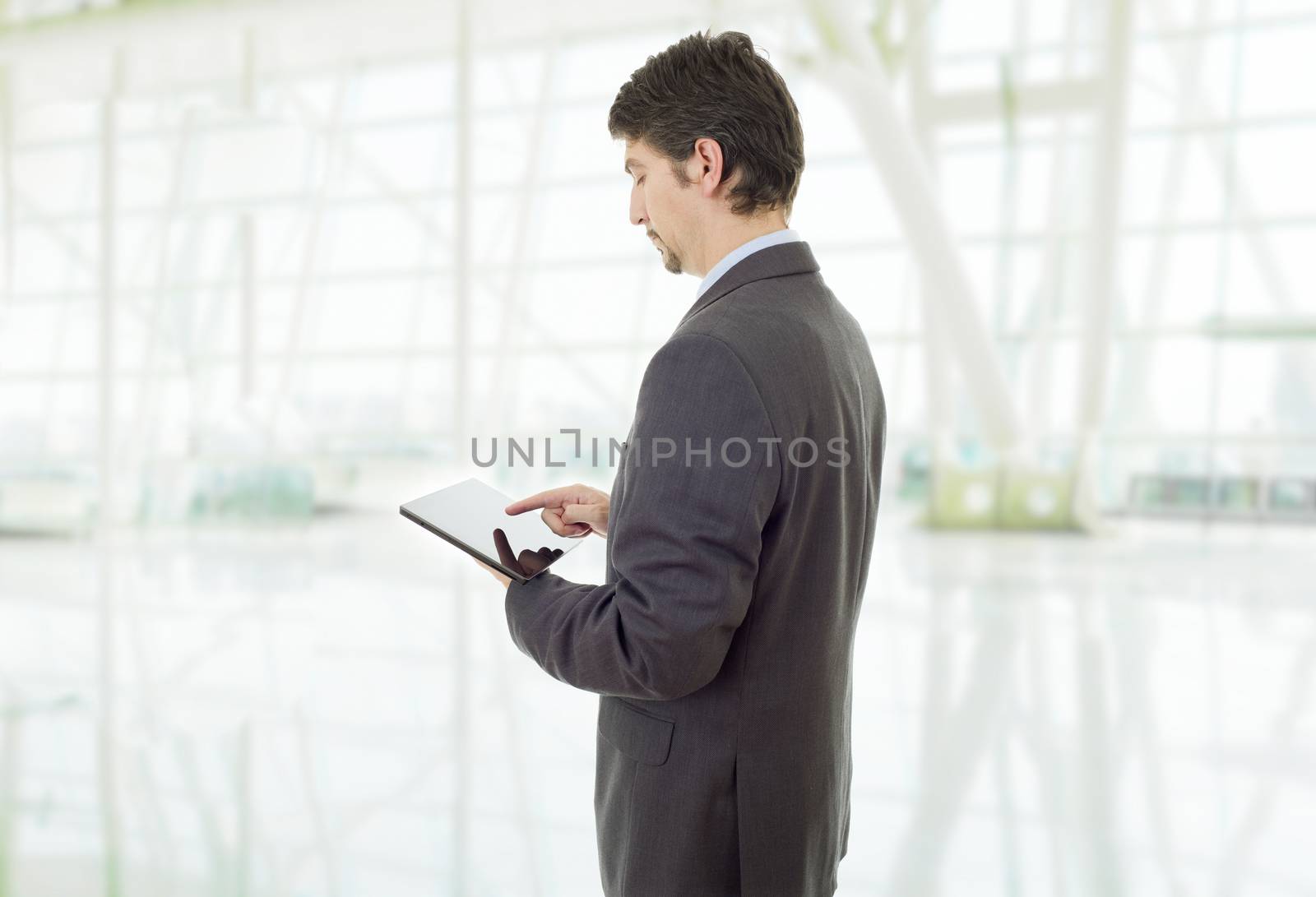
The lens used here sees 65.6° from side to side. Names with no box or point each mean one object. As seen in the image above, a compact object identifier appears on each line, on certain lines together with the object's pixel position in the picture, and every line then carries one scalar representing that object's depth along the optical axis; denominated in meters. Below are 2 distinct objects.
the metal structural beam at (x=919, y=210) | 9.38
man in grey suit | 1.20
